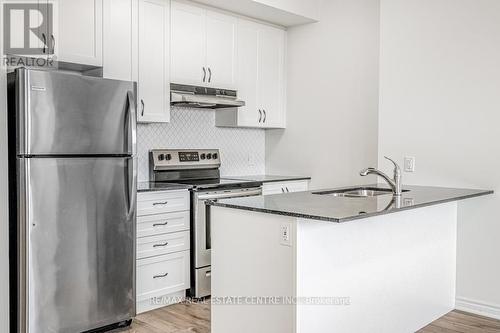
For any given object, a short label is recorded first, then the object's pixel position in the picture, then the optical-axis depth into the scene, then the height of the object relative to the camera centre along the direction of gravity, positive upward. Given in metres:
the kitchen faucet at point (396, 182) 3.02 -0.22
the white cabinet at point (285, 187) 4.53 -0.40
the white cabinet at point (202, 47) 4.07 +0.90
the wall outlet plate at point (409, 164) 3.66 -0.13
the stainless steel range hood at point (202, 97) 3.96 +0.42
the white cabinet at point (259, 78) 4.66 +0.70
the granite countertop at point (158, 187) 3.51 -0.32
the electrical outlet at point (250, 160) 5.18 -0.15
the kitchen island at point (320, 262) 2.31 -0.63
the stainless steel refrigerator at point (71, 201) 2.73 -0.34
